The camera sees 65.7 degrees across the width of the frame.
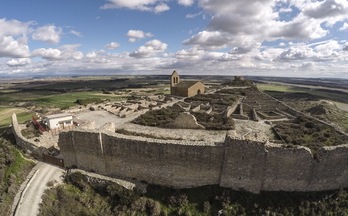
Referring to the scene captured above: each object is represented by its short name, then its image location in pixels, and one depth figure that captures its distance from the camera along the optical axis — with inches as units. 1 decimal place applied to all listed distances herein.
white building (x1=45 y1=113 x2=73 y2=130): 1058.7
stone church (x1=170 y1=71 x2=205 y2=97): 2105.1
